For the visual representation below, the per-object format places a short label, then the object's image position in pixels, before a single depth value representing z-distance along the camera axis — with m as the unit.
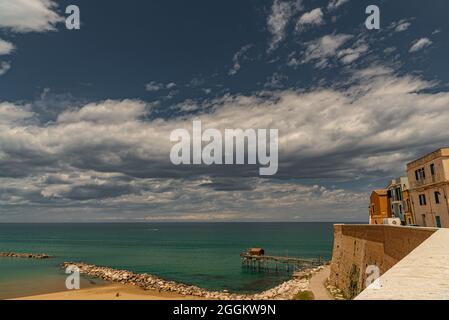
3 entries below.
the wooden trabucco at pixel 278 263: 68.21
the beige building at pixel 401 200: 40.56
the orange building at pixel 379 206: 49.04
